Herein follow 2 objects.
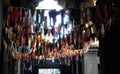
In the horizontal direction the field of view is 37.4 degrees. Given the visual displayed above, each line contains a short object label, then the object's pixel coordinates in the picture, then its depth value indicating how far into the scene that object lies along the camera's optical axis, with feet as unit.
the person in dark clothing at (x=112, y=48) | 18.84
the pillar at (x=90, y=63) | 38.90
